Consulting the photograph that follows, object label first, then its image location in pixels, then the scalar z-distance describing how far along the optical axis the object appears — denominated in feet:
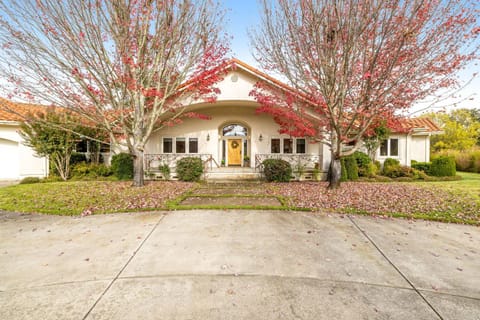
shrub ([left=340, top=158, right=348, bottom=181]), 37.78
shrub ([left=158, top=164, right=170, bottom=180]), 39.04
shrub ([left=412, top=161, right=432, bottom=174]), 45.98
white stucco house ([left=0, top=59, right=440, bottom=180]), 41.39
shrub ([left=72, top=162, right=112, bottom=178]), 40.22
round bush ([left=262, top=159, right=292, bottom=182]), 35.14
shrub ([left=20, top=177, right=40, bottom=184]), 36.11
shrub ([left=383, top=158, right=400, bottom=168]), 46.55
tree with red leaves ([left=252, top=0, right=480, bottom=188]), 20.42
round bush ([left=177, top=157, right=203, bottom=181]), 36.17
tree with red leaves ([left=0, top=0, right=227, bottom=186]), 24.43
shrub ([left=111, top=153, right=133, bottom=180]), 38.01
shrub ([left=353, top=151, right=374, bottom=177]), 41.96
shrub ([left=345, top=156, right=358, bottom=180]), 38.93
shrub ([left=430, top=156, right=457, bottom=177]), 43.32
